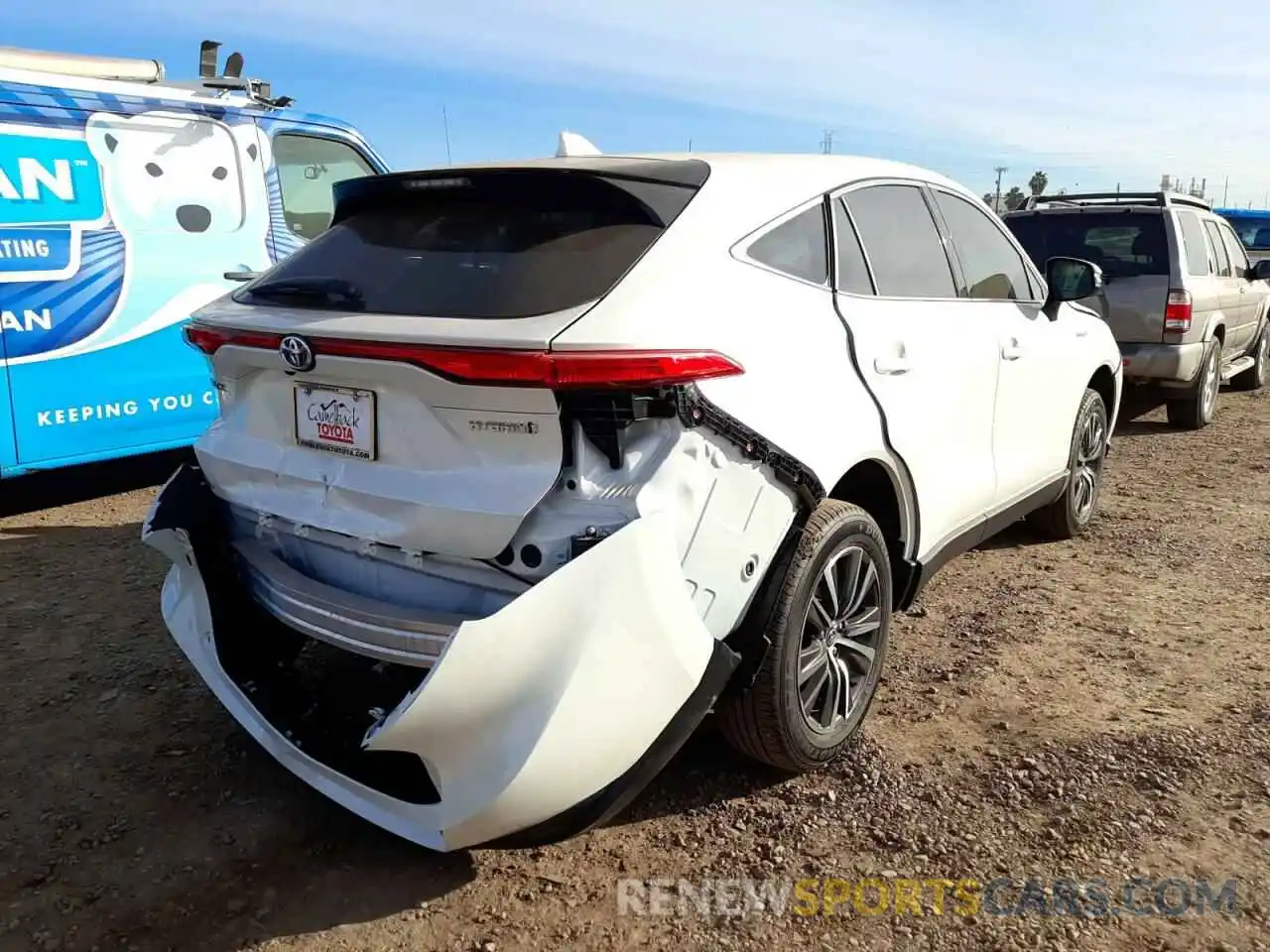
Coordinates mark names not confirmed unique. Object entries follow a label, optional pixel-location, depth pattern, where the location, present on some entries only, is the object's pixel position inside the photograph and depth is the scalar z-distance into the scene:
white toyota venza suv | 2.20
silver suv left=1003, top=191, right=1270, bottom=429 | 7.84
